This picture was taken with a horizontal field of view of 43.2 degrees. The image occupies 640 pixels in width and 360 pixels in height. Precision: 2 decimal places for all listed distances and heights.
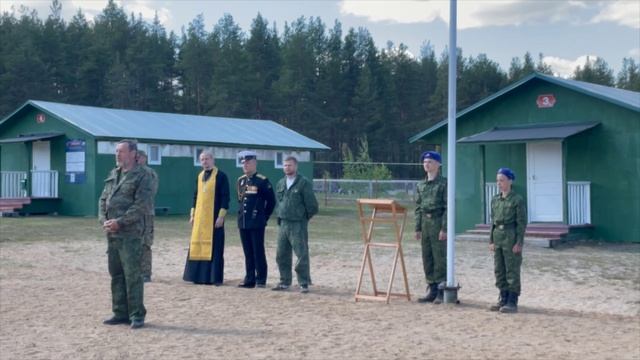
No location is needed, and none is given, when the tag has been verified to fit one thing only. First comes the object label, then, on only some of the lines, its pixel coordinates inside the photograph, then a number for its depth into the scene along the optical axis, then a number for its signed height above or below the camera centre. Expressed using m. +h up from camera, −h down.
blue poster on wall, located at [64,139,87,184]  26.80 +1.01
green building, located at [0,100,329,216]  26.80 +1.37
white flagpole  9.46 +0.23
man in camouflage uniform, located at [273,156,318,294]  10.51 -0.45
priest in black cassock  11.05 -0.52
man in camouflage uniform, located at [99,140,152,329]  7.86 -0.29
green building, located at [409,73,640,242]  18.56 +0.79
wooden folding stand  9.71 -0.40
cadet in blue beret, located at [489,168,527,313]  9.11 -0.61
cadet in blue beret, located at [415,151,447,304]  9.73 -0.48
